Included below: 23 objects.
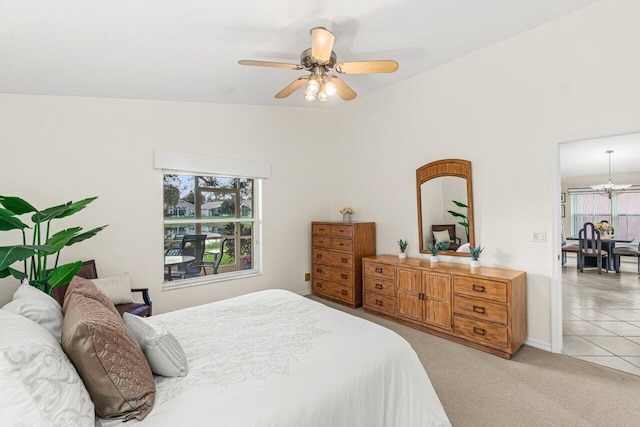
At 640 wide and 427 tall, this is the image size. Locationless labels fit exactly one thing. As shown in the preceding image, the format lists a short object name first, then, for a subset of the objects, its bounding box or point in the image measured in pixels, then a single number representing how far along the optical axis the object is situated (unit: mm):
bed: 1196
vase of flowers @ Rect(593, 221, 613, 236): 6825
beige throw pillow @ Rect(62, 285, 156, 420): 1131
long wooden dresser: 2879
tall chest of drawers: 4316
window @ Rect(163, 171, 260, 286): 3936
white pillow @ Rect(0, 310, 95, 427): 894
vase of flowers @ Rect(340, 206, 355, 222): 4836
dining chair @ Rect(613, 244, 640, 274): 6113
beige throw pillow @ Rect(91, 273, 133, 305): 2965
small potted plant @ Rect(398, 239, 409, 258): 4085
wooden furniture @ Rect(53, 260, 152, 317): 2874
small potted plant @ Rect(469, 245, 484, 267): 3359
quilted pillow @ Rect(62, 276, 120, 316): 1605
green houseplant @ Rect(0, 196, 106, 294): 1961
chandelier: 7479
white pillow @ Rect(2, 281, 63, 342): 1383
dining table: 6368
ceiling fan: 2281
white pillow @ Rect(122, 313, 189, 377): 1403
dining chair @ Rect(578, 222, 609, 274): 6363
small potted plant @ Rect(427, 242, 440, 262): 3727
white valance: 3684
